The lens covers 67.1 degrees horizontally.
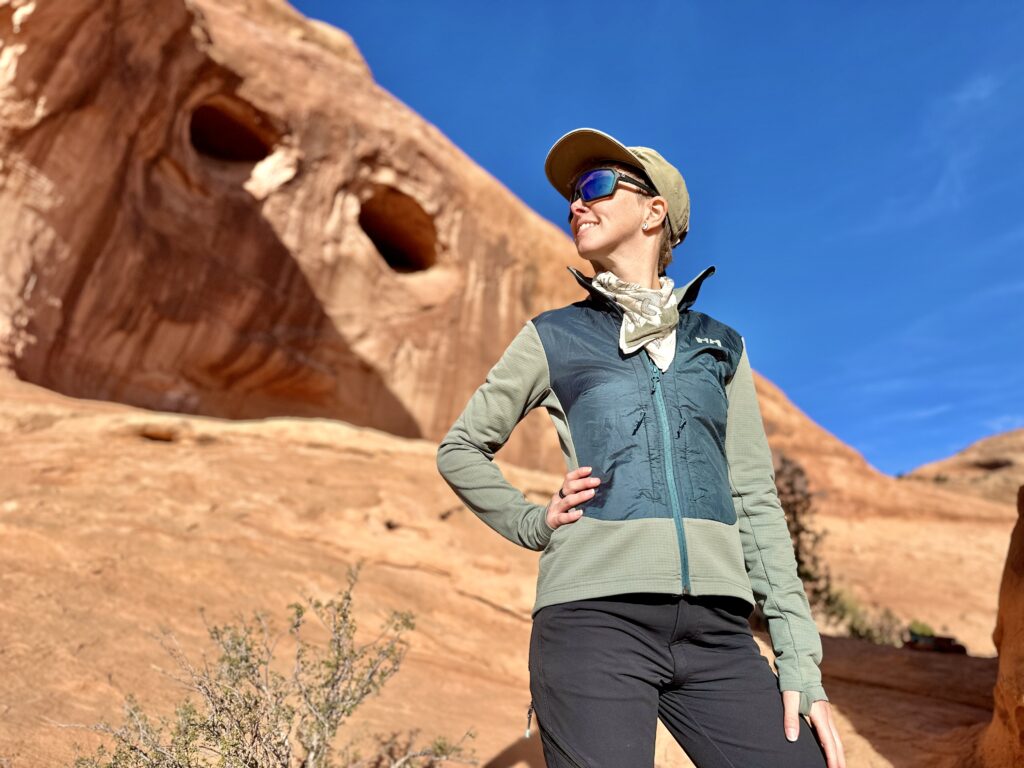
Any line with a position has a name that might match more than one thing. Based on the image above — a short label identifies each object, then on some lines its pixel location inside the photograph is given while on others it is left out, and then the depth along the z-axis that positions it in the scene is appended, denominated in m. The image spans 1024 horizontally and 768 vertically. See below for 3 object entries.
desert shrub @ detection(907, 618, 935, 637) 11.34
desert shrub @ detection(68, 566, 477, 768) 2.58
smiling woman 1.40
